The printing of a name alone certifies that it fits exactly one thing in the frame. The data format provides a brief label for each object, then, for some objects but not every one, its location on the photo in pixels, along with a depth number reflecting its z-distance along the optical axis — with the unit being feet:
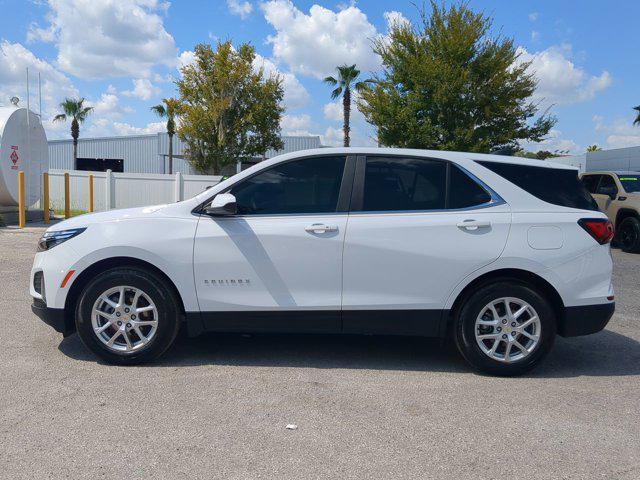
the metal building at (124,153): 157.79
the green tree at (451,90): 63.31
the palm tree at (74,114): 138.62
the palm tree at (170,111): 92.63
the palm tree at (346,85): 104.27
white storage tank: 50.26
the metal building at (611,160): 96.07
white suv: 14.26
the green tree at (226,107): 89.25
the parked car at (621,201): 41.75
